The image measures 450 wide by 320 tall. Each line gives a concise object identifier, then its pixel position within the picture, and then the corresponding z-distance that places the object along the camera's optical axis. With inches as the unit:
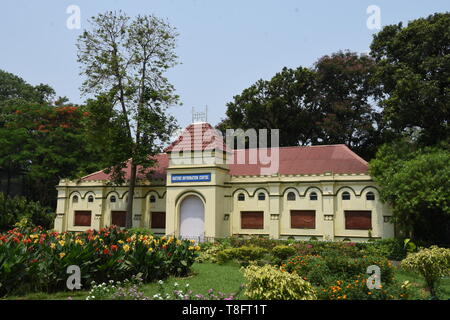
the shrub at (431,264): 437.4
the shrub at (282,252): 740.6
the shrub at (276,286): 353.7
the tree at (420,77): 894.4
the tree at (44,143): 1460.4
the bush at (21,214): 1238.3
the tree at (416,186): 781.9
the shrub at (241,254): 717.3
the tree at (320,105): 1482.5
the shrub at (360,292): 360.5
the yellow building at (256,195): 987.9
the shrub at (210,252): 750.5
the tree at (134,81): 1146.7
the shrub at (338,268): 479.8
